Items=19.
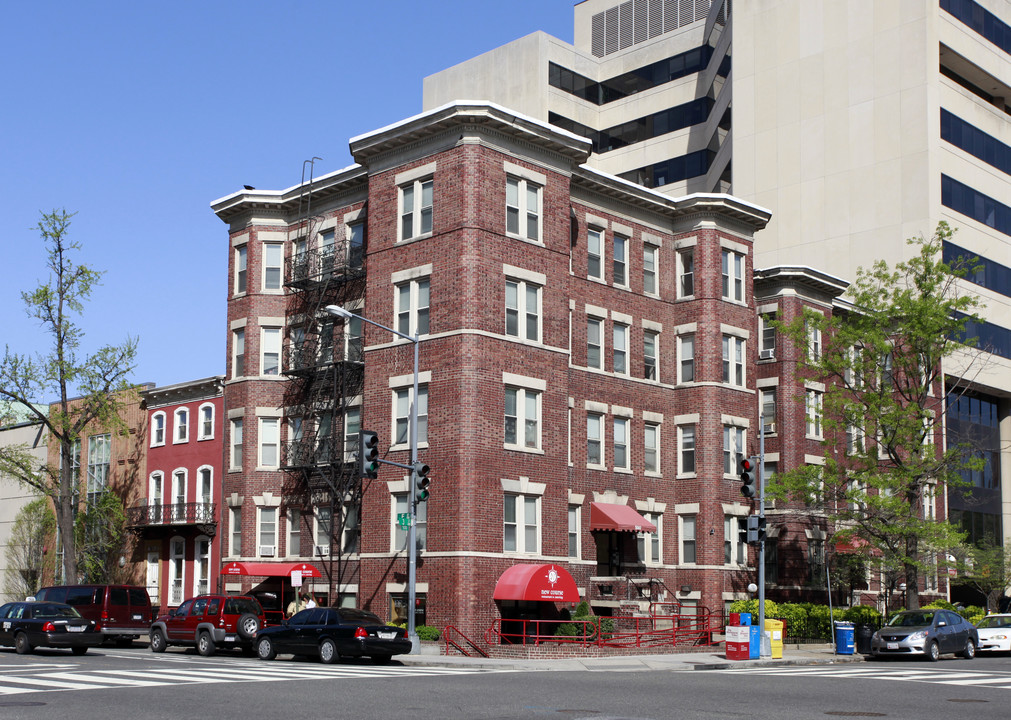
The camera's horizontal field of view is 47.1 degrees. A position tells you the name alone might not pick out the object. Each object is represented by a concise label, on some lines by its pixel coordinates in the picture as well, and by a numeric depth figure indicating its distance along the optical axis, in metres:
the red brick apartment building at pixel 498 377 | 36.91
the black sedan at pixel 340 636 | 29.69
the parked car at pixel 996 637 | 38.81
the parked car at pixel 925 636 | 34.72
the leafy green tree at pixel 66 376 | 49.97
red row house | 48.31
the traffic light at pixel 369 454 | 30.97
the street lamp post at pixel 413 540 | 32.53
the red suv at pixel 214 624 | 33.59
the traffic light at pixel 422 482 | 32.31
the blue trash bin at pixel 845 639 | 36.59
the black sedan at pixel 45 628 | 32.22
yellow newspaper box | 34.55
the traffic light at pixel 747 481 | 32.81
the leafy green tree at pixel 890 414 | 41.91
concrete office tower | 60.16
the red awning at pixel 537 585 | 34.84
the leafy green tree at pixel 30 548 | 58.97
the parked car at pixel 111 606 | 37.56
